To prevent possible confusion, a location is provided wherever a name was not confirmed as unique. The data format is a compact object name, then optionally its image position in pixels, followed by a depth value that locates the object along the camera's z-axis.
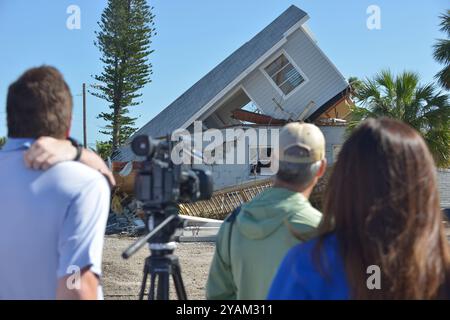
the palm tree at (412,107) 14.84
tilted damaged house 20.56
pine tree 35.12
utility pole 33.81
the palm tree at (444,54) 17.41
